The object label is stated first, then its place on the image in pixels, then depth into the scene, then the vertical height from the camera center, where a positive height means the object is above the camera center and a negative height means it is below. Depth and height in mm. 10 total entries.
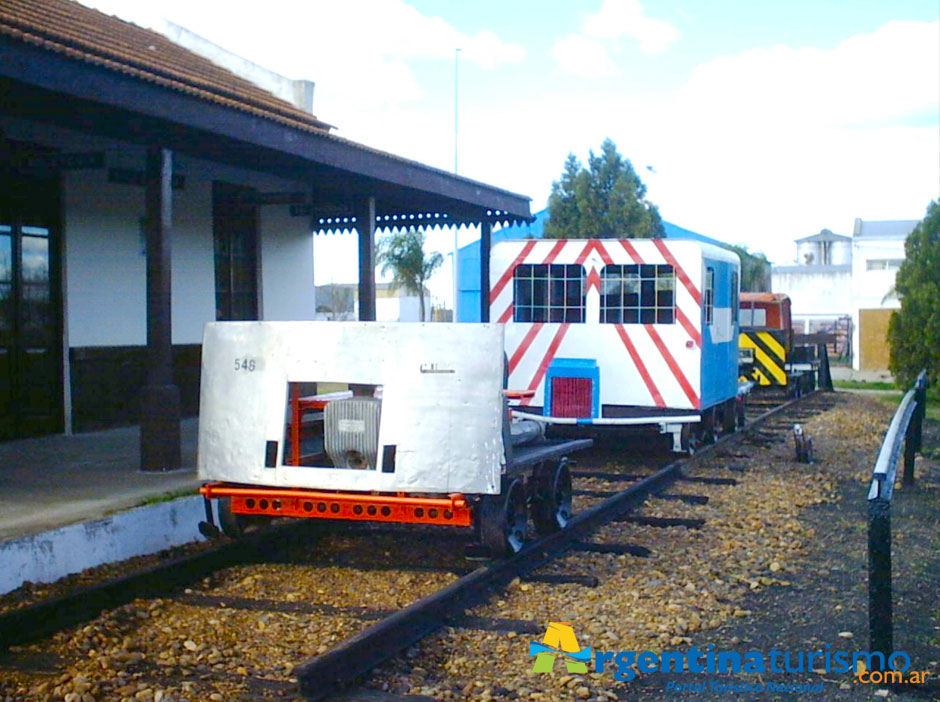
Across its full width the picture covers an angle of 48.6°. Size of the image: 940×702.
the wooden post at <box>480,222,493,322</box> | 15211 +1240
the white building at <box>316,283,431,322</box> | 44094 +1691
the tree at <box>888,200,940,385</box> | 21125 +548
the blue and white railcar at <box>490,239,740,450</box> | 11930 +112
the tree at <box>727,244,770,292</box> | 51094 +3434
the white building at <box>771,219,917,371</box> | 39812 +2909
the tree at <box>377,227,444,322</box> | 38500 +2906
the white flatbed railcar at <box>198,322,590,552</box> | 6512 -573
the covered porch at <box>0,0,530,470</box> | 9109 +1760
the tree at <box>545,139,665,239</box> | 28906 +3779
